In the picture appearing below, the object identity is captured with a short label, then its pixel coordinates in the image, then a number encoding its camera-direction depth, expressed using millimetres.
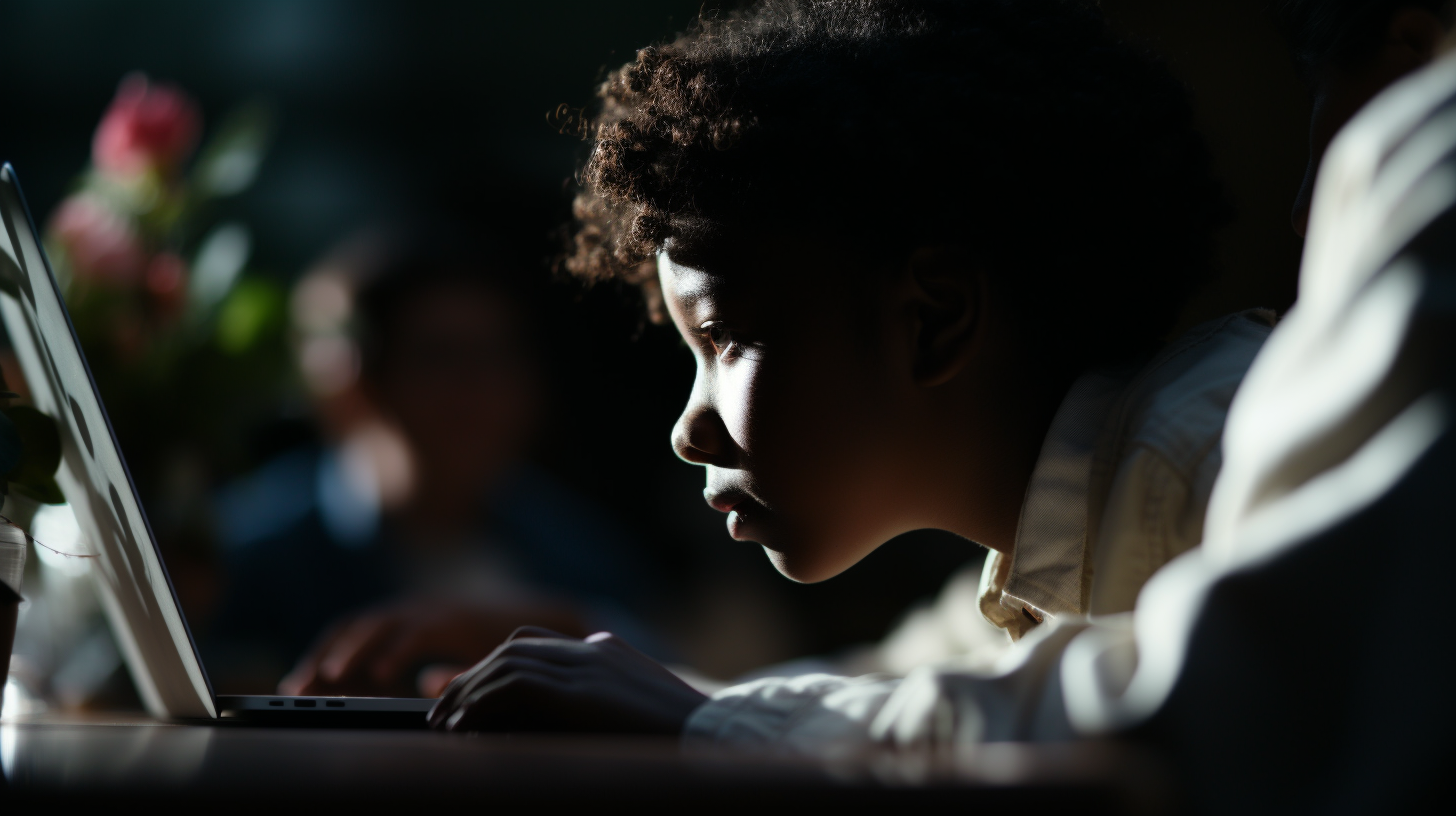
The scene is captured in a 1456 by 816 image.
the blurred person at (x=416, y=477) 1966
